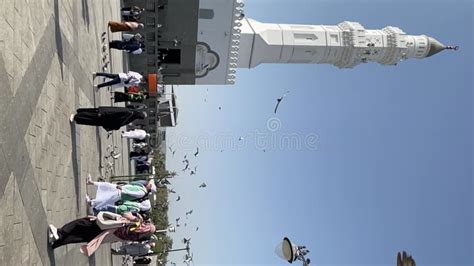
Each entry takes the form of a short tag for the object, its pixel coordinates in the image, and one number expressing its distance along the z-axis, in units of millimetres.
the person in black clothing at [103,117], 10641
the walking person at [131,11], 23703
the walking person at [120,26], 17105
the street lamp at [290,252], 9414
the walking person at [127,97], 15469
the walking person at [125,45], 17250
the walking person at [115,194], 10609
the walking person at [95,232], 8453
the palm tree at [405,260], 6520
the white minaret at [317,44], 35575
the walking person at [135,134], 18616
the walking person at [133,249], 15219
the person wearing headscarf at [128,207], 10133
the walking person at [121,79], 13883
